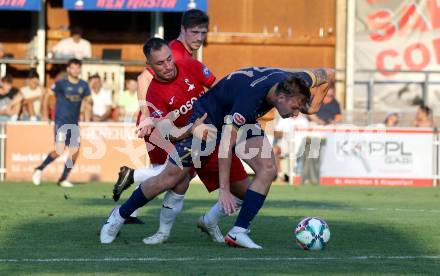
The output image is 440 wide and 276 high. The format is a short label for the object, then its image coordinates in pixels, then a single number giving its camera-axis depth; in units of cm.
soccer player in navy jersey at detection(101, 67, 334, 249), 908
